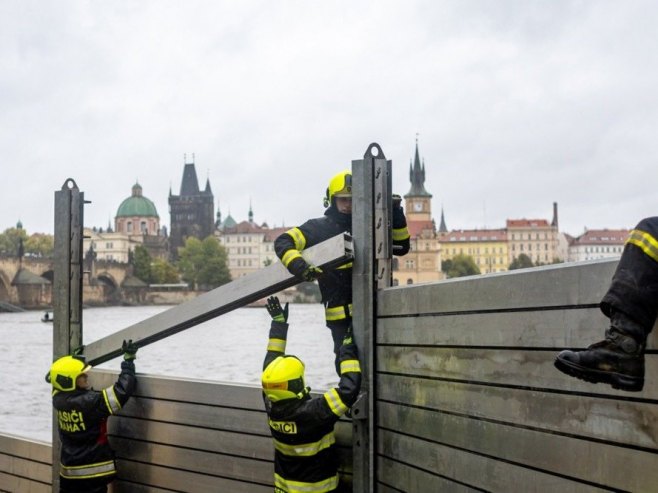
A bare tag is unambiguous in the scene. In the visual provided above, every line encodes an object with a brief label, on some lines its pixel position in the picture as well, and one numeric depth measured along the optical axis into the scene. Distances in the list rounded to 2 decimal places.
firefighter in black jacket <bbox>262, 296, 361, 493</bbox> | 3.96
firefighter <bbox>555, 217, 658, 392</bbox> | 2.15
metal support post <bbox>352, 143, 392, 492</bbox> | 4.00
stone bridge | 92.62
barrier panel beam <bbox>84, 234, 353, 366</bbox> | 4.11
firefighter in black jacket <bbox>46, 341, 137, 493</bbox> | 5.32
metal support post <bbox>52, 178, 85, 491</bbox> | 5.84
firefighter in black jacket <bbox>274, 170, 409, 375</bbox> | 4.24
